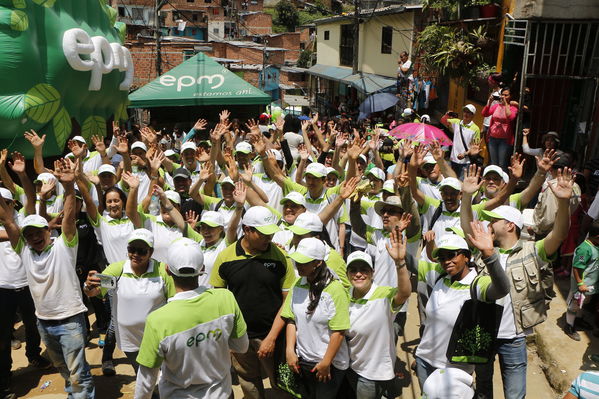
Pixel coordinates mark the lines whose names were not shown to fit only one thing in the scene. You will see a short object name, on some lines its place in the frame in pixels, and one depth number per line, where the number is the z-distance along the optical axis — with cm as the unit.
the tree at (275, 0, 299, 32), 5912
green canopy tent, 1473
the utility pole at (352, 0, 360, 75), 1931
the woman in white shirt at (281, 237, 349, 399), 365
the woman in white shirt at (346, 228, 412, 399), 375
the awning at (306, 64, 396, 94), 2006
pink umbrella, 874
